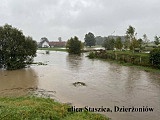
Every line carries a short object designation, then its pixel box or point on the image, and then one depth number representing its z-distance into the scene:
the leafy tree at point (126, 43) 56.74
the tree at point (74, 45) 79.31
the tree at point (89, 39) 123.56
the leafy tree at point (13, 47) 36.22
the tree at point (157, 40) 61.39
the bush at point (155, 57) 35.62
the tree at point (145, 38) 80.50
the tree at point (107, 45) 87.26
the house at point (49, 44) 155.75
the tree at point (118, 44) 59.10
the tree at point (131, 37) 50.79
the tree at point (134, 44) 50.28
